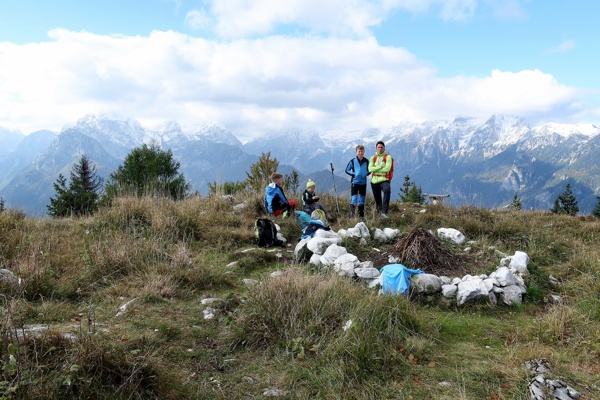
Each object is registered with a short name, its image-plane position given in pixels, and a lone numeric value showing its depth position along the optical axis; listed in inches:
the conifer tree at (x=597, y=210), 1716.3
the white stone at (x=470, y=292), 189.2
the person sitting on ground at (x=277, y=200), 373.5
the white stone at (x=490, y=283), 196.2
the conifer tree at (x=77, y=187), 1461.6
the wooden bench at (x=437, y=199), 482.7
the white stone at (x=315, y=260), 242.2
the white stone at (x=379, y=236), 299.1
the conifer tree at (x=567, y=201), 1785.2
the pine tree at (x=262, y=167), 847.3
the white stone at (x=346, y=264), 214.8
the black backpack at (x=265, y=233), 302.2
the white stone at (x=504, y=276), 202.0
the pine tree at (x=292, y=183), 519.9
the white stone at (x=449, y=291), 193.9
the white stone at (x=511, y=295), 193.9
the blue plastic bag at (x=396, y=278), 189.0
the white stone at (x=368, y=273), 211.0
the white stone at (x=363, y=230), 299.6
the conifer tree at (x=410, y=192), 1860.0
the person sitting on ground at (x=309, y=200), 386.9
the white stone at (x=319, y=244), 257.9
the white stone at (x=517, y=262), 225.6
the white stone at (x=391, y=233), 303.3
